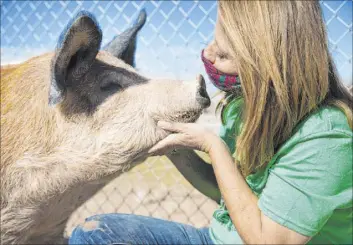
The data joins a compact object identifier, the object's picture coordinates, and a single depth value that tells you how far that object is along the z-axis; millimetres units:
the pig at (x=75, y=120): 1837
